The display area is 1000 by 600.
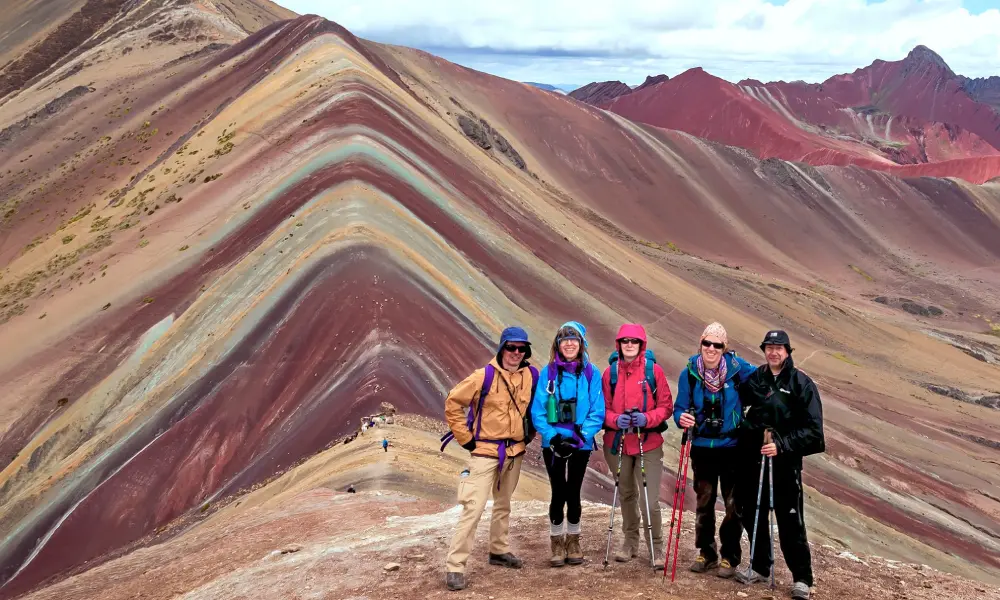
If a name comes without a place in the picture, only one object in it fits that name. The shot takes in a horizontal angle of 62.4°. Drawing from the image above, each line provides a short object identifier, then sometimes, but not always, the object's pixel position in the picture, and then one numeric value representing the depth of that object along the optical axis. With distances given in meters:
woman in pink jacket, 6.73
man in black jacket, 6.34
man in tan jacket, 6.67
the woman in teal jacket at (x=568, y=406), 6.64
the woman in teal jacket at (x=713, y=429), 6.65
